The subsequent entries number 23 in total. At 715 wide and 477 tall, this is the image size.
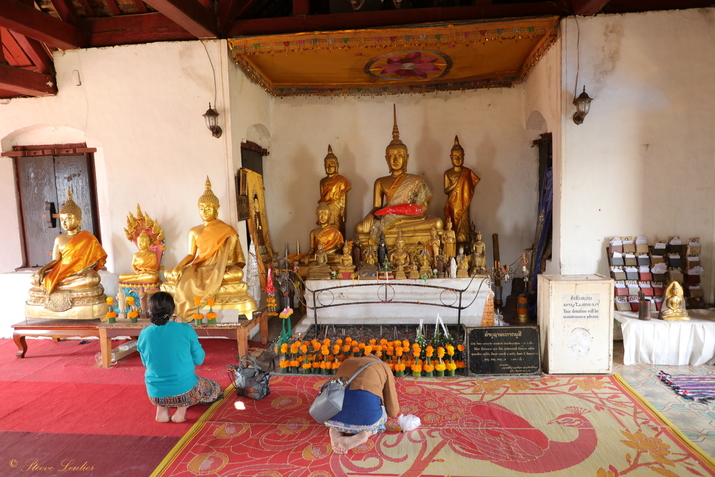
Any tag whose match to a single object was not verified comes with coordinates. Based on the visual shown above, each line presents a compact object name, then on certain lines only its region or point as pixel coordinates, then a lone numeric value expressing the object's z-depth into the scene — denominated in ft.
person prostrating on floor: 9.61
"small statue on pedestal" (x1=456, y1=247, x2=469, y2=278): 18.45
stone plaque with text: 13.43
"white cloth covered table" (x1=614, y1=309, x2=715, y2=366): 14.24
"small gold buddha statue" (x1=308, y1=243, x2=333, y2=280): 19.11
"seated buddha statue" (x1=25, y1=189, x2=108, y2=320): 17.10
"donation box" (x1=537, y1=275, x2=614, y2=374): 13.33
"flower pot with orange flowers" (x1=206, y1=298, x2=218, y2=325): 15.66
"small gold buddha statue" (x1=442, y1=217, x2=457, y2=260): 20.04
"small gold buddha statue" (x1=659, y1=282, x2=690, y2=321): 14.56
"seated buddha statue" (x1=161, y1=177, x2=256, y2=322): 16.25
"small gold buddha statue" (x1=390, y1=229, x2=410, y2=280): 19.16
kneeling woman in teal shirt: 10.68
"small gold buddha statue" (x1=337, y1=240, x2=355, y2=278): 19.15
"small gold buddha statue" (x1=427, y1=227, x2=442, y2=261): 19.59
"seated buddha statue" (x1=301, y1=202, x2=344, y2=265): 21.00
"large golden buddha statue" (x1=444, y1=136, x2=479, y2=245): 22.44
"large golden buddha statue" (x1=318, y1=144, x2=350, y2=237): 23.04
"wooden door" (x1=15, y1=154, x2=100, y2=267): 19.92
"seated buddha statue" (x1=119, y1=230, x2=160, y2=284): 17.60
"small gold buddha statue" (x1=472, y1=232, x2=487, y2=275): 19.66
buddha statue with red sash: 21.25
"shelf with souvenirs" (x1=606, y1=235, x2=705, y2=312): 16.19
